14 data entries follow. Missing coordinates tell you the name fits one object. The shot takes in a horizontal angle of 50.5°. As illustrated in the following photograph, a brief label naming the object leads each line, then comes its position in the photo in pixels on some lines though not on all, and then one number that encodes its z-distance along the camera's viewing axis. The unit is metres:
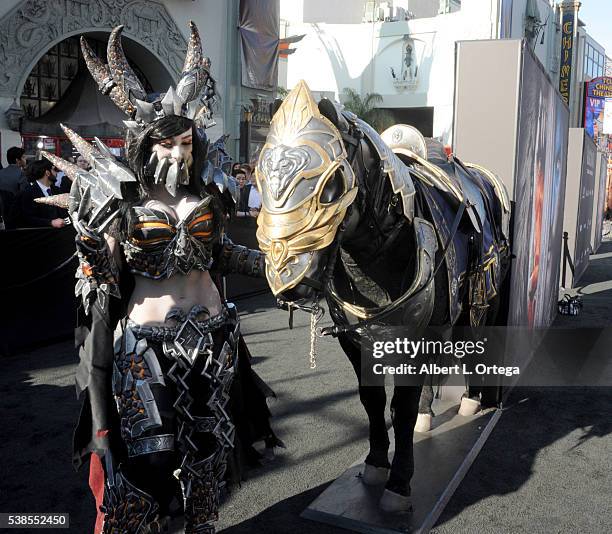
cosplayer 2.59
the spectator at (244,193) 10.07
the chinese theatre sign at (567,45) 38.94
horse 2.29
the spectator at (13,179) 7.87
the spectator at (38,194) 7.17
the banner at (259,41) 16.72
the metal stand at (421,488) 3.22
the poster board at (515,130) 4.51
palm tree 30.56
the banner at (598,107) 35.94
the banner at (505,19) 30.04
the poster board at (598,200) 16.59
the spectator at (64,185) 9.09
